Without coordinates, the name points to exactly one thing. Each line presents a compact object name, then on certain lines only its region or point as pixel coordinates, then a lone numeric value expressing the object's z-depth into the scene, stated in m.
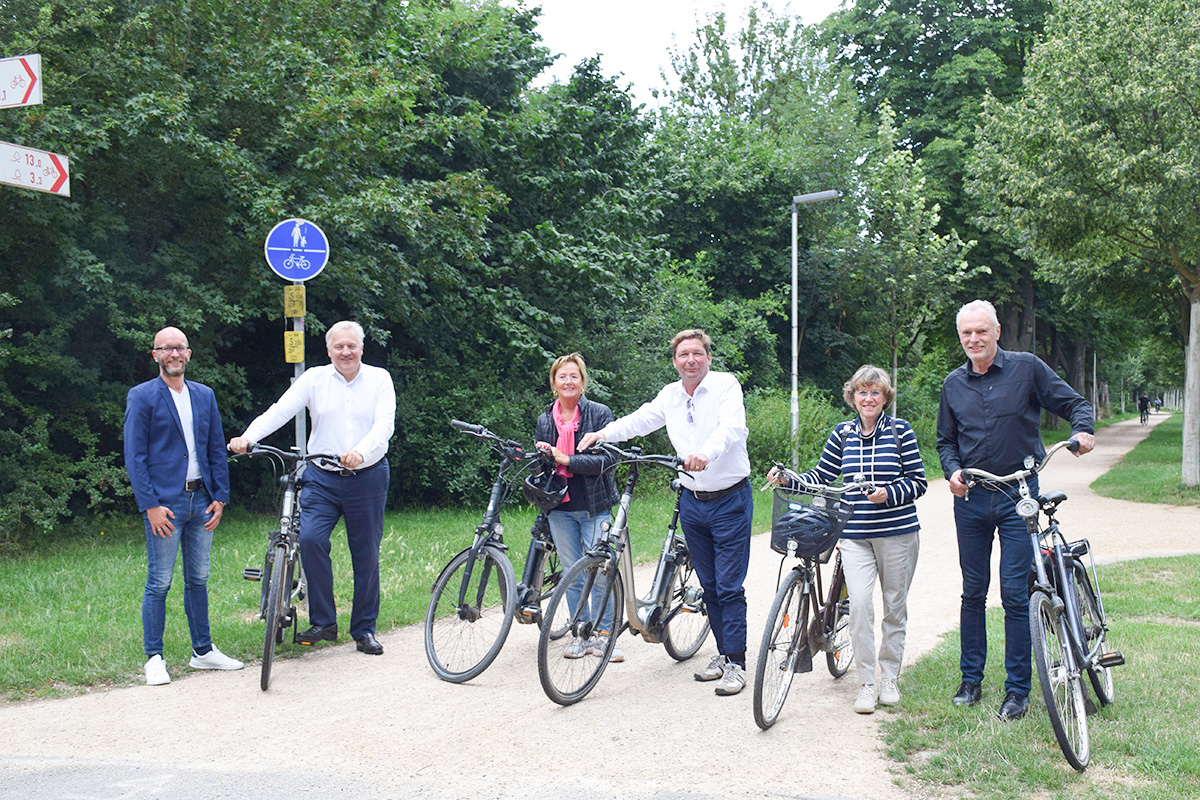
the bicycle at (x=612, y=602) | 5.03
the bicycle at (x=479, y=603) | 5.52
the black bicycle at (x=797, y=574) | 4.72
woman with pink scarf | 5.91
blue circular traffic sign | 7.89
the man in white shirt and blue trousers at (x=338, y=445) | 6.05
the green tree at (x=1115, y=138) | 14.09
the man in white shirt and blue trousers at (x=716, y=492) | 5.38
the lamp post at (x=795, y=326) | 20.30
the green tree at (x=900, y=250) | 26.28
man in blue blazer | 5.61
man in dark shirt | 4.88
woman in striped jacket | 5.07
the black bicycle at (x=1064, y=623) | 4.15
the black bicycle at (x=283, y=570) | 5.50
